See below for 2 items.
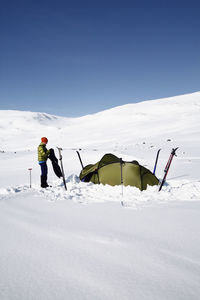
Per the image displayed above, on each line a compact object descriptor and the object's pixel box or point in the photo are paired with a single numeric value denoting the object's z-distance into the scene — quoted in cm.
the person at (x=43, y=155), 680
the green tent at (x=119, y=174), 640
